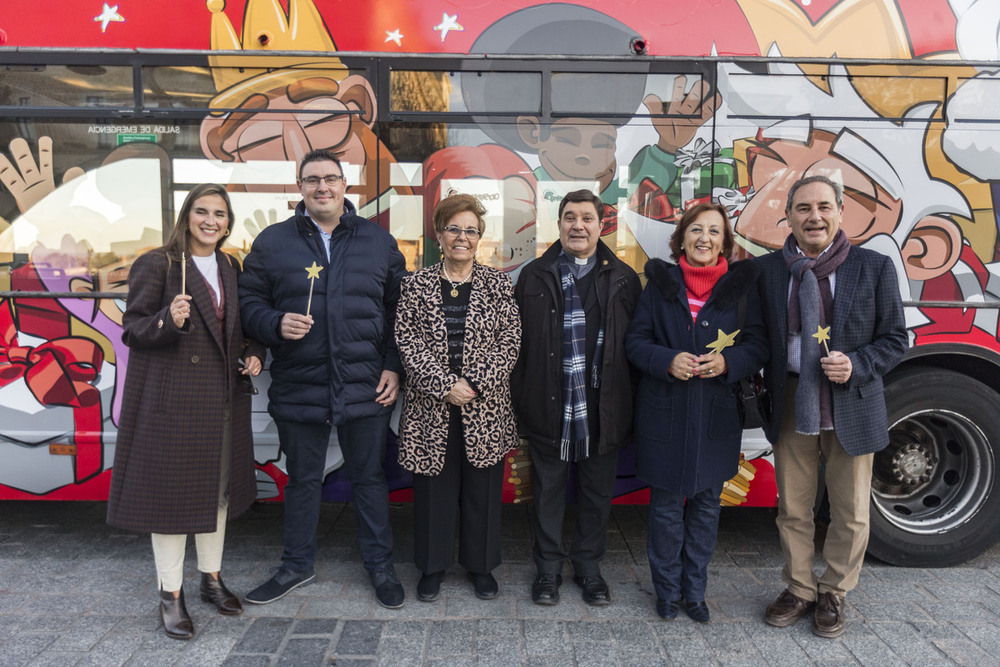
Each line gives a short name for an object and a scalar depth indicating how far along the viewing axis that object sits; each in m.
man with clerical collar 3.00
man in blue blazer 2.79
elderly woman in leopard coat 2.94
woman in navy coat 2.84
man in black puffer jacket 2.97
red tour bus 3.32
